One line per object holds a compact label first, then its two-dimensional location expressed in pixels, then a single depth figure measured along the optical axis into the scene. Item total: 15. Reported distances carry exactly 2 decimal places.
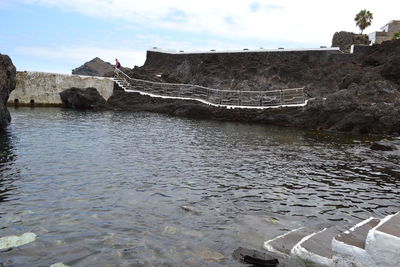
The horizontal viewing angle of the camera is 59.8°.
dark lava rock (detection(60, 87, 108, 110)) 35.25
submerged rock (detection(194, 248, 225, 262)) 5.43
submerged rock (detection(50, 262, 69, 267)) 4.98
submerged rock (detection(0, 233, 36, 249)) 5.47
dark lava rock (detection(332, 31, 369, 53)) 45.06
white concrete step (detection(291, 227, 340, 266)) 5.13
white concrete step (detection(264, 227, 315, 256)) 5.79
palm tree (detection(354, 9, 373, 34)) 50.59
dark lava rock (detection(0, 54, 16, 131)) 17.22
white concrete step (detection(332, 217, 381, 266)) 4.44
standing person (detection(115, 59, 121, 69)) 42.03
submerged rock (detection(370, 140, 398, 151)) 17.02
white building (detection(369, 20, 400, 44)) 51.98
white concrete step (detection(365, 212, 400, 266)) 4.05
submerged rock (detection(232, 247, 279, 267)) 5.11
